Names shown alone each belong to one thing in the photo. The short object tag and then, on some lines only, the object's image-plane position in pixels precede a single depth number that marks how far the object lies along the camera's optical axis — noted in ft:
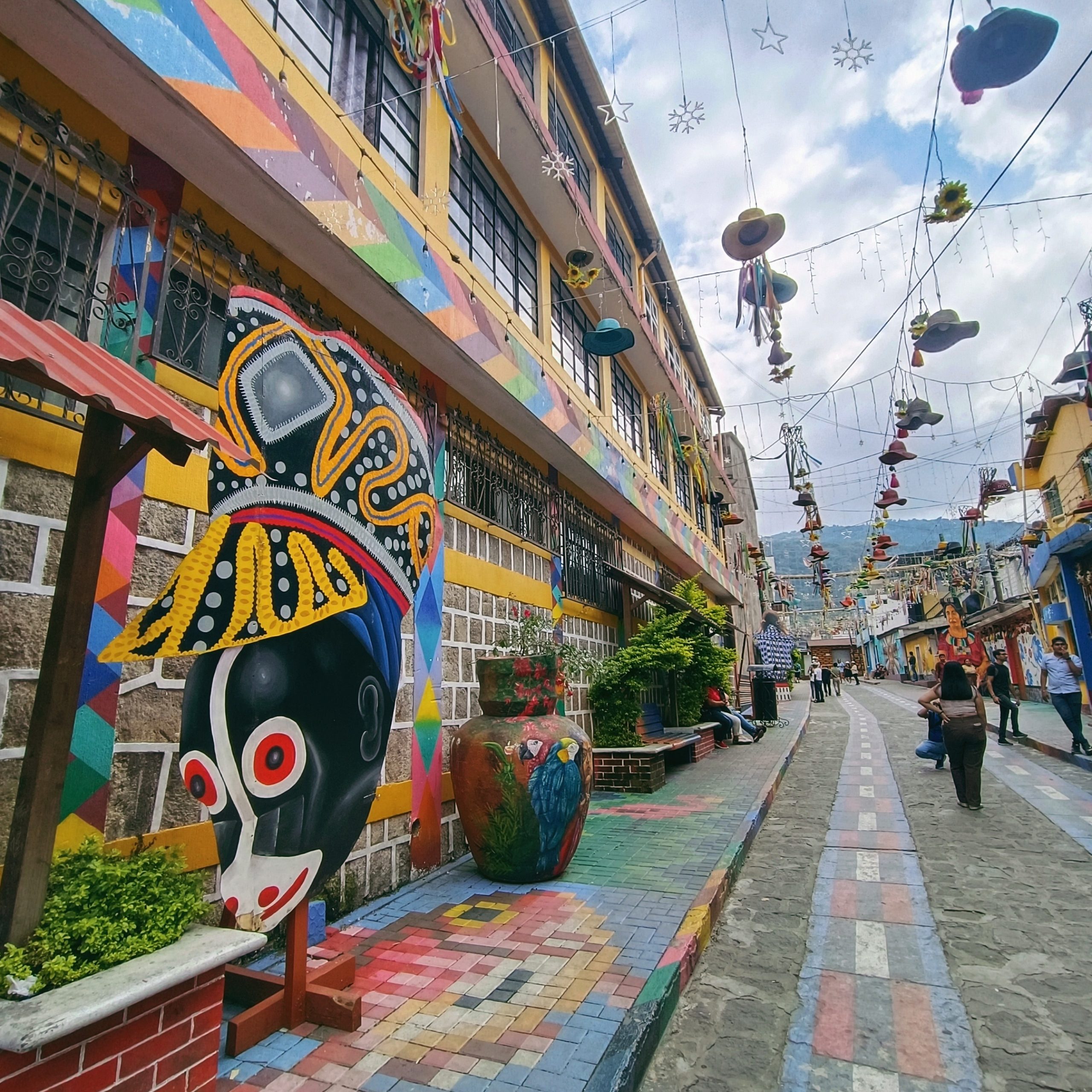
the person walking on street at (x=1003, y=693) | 40.57
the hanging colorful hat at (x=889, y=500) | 45.80
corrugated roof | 5.40
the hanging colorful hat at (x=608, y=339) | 26.99
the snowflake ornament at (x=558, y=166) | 22.62
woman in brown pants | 22.27
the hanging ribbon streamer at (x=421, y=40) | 14.84
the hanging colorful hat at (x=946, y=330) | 23.81
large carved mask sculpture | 7.17
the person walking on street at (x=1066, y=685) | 31.68
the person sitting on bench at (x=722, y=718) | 40.42
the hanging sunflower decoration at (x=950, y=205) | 20.70
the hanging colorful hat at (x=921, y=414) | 31.35
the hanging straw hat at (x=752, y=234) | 20.22
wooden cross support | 8.49
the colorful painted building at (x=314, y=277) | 9.22
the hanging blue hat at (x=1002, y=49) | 13.83
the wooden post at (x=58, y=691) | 5.80
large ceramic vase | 14.21
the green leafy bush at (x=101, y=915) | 5.57
